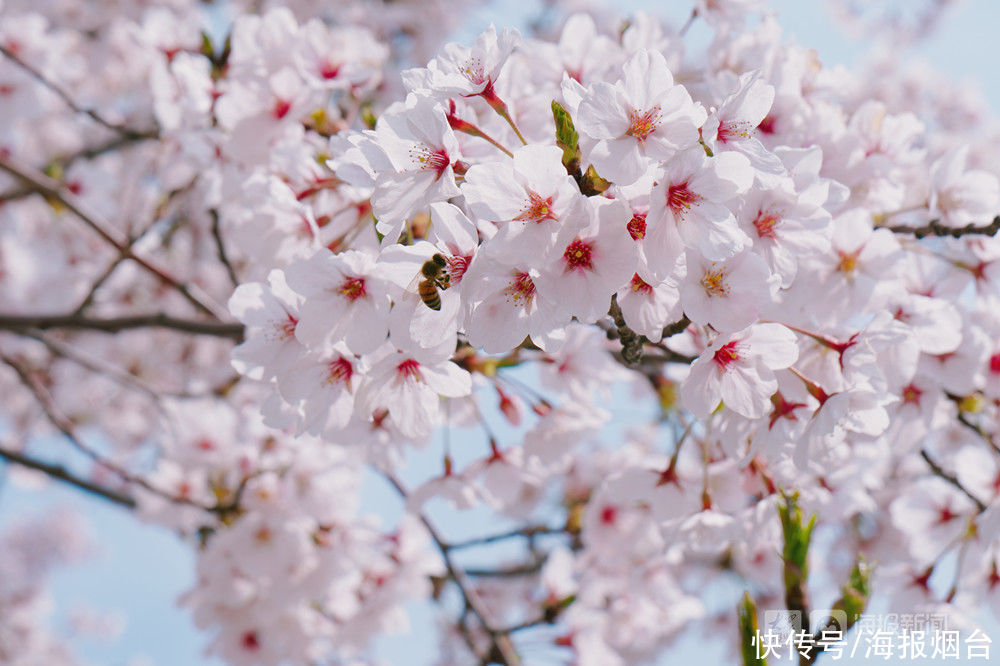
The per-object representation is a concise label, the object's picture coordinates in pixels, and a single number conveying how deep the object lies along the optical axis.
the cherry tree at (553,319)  0.57
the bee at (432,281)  0.57
